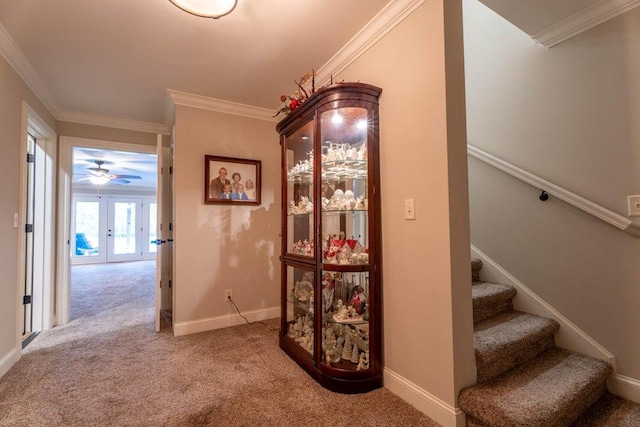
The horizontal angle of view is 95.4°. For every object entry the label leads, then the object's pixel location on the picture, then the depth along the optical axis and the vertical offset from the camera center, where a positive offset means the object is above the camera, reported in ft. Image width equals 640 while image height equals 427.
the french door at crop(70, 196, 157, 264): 26.96 -0.78
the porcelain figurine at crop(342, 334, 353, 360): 6.48 -2.92
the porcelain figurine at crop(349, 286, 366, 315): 6.36 -1.82
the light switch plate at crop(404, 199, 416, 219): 5.52 +0.17
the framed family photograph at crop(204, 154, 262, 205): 9.89 +1.38
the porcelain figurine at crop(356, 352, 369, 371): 6.08 -3.03
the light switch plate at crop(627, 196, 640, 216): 5.69 +0.21
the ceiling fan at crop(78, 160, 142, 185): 18.21 +3.16
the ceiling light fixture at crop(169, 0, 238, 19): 5.08 +3.80
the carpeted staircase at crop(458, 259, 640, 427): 4.56 -2.98
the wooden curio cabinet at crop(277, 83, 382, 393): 6.13 -0.48
